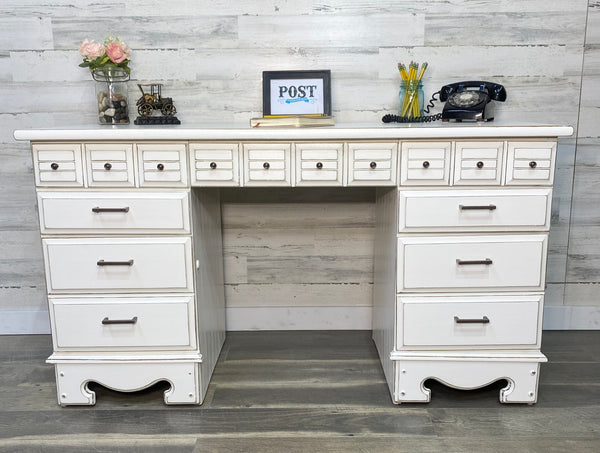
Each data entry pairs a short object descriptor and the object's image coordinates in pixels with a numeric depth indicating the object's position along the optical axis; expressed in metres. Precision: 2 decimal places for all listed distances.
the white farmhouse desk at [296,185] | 1.75
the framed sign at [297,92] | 2.27
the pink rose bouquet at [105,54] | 2.09
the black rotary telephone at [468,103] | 2.07
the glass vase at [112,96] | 2.18
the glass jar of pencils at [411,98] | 2.23
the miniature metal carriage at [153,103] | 2.27
